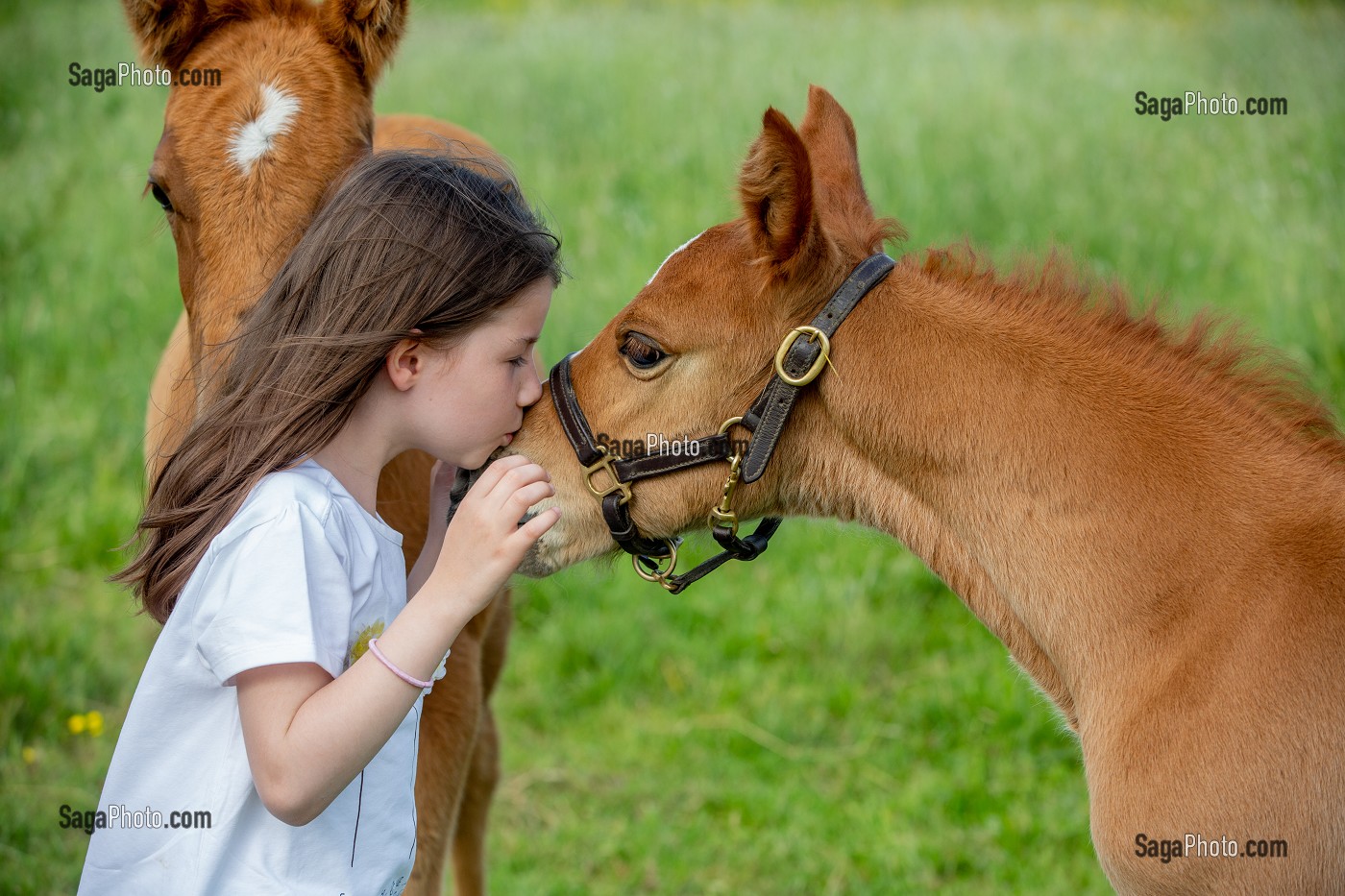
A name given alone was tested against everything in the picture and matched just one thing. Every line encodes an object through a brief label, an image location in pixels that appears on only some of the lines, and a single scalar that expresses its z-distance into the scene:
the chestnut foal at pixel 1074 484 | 2.48
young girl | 2.41
